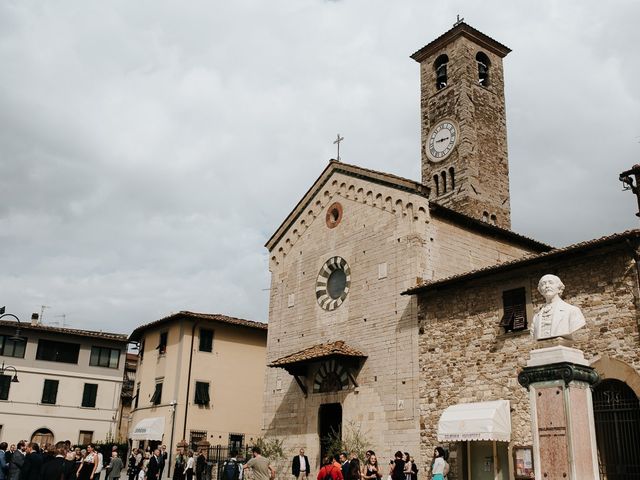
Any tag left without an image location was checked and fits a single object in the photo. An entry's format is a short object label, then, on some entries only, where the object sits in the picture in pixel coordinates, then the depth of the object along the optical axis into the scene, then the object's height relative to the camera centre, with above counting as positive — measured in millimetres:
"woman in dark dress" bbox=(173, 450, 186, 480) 21219 -392
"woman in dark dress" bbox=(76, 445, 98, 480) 16612 -350
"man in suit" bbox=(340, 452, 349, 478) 15367 -61
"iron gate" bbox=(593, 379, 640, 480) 13867 +800
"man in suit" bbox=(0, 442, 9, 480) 14797 -325
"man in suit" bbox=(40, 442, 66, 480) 10555 -252
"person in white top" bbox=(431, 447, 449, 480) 15160 -56
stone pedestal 8828 +688
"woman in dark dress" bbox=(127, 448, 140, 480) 24531 -469
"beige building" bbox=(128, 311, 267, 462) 31406 +3517
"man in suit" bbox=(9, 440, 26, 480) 14852 -299
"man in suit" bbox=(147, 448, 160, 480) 20312 -367
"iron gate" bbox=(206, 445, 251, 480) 24780 -93
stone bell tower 31719 +16270
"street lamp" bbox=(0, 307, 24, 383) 17878 +3695
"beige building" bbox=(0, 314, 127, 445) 37812 +3800
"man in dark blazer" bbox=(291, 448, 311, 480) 17625 -129
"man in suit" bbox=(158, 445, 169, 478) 22428 -44
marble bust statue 9547 +2103
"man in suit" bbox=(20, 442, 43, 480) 11529 -238
